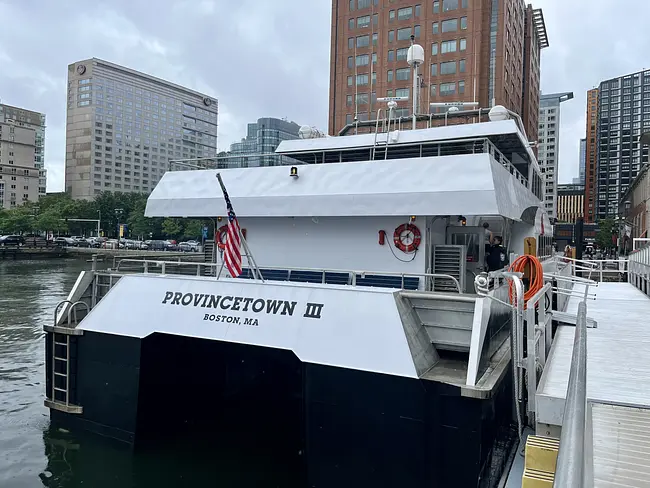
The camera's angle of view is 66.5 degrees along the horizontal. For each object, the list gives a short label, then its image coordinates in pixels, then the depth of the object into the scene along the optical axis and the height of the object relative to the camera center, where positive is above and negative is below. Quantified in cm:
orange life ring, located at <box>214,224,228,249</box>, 1032 +6
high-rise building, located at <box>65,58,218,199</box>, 12962 +3091
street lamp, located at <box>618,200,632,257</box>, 5561 +260
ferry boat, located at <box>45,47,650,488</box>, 574 -125
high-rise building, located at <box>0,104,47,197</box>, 12181 +3044
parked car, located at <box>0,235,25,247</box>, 6079 -110
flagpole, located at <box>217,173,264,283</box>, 709 -34
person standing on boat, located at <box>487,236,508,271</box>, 945 -26
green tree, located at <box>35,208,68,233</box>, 7225 +174
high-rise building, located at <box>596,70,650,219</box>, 13800 +3359
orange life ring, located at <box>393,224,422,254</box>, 861 +6
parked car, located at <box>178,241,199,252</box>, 5884 -130
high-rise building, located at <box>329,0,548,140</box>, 5184 +2106
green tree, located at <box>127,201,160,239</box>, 7788 +175
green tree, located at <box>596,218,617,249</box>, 6962 +203
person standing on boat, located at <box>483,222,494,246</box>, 1026 +18
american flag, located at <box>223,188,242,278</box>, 744 -17
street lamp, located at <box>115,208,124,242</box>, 8538 +383
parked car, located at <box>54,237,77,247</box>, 6807 -124
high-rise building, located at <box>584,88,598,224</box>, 14525 +2769
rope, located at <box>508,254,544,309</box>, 733 -43
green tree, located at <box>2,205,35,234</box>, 7000 +170
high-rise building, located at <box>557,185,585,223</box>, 15338 +1311
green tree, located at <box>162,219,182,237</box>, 7059 +143
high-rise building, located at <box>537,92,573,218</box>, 12331 +3095
